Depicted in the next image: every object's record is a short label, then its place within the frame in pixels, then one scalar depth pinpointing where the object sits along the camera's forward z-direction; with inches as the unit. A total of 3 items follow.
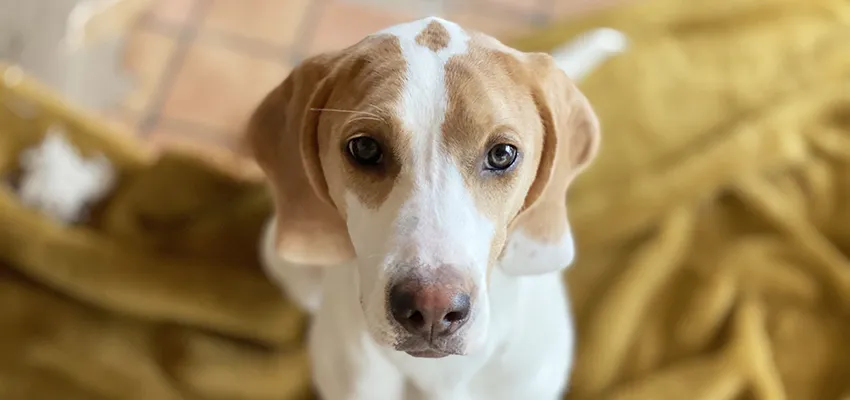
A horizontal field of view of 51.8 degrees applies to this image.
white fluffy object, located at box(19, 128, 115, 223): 53.1
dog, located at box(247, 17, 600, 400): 27.9
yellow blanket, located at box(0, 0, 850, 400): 51.1
